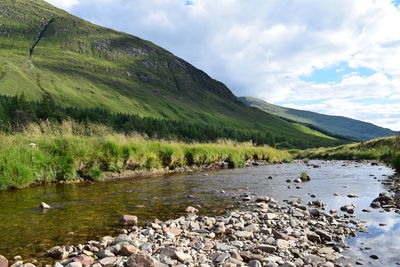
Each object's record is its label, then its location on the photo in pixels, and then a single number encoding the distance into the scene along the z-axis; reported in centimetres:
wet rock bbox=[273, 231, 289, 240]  757
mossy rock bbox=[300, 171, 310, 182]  1991
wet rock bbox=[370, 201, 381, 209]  1129
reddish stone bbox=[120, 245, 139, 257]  621
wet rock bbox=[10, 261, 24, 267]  557
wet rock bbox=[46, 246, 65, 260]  621
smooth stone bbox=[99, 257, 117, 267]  578
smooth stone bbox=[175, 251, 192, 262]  599
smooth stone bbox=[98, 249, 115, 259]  611
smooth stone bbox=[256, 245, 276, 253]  678
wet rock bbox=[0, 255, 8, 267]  549
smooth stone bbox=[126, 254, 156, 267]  550
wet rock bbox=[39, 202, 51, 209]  1011
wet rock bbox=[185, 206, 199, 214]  1033
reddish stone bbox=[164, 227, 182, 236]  773
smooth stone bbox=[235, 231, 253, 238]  772
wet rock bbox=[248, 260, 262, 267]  587
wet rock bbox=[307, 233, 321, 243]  772
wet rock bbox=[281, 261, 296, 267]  586
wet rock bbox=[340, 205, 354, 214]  1049
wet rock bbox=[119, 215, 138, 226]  860
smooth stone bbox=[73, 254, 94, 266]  572
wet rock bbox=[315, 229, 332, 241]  777
